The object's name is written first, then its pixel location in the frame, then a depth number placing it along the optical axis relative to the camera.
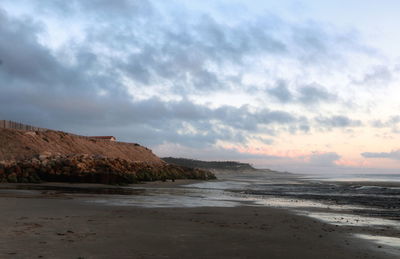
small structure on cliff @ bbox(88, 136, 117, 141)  88.98
